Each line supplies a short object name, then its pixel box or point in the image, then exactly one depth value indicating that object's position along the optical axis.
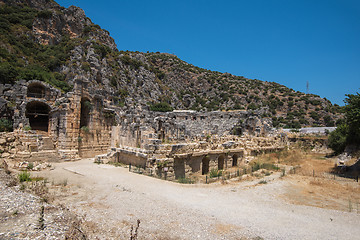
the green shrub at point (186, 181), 9.96
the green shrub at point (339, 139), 19.03
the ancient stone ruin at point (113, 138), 11.96
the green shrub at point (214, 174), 11.65
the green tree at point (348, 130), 12.77
